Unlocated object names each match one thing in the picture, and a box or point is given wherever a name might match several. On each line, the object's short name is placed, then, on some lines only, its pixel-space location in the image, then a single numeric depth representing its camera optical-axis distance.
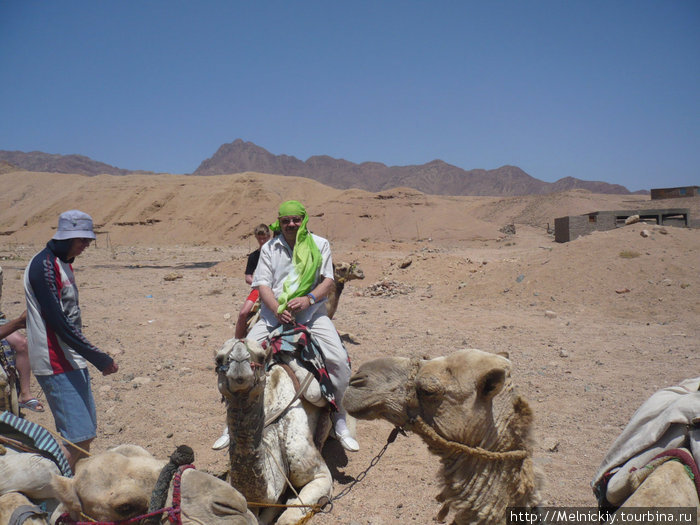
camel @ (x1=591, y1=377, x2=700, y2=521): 1.65
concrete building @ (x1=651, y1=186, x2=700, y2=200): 41.39
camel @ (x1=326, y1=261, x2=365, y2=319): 8.24
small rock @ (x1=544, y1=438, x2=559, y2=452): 4.54
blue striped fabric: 2.06
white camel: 2.56
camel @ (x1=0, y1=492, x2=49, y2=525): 1.69
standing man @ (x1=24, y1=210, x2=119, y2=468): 3.06
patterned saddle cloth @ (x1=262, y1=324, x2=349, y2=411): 3.83
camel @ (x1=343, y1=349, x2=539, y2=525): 2.03
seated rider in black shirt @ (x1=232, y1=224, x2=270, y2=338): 5.63
